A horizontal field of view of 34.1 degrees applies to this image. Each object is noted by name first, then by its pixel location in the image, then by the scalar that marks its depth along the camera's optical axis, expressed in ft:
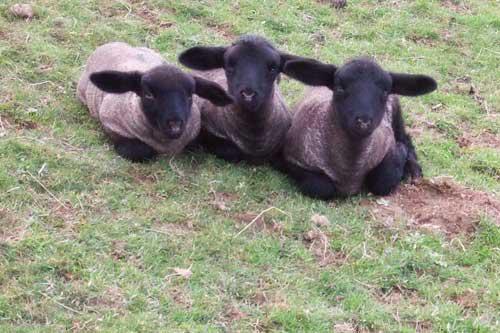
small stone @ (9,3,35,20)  36.83
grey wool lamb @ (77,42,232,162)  26.48
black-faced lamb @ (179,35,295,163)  26.91
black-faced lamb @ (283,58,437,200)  26.16
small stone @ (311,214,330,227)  25.06
